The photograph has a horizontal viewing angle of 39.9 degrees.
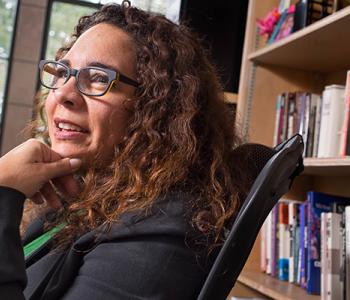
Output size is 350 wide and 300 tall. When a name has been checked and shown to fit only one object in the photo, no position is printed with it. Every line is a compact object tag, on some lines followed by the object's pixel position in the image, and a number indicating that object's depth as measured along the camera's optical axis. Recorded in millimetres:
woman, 787
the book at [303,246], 1521
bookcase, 1659
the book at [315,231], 1472
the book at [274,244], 1700
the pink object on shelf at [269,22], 1802
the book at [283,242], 1641
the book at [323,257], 1343
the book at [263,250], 1772
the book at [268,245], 1734
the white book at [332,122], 1470
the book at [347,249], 1305
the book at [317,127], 1554
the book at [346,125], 1371
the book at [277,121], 1805
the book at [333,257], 1320
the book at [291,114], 1719
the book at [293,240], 1590
